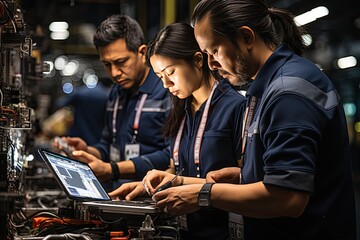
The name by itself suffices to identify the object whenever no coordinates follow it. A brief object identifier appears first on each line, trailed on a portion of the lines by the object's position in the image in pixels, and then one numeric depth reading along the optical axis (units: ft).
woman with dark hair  9.98
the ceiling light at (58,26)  26.40
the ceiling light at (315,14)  13.48
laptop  8.75
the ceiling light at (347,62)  21.91
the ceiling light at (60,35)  27.12
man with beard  7.07
